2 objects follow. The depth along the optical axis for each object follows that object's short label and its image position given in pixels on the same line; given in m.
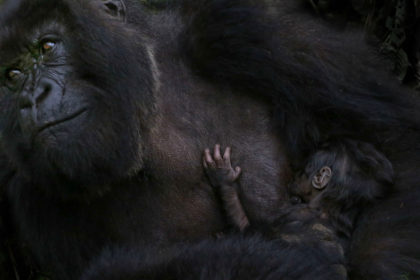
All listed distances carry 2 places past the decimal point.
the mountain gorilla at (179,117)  7.78
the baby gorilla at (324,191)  8.31
